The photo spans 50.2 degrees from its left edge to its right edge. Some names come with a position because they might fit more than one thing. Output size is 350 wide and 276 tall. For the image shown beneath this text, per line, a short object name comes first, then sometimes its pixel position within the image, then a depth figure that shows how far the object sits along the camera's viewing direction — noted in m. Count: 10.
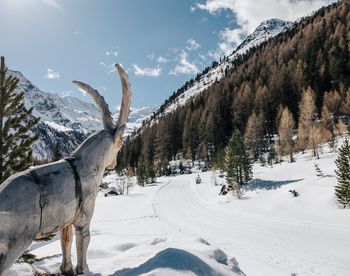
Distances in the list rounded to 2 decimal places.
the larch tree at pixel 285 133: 62.85
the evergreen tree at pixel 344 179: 26.73
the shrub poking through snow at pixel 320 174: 36.42
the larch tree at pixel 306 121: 61.06
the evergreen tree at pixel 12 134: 8.80
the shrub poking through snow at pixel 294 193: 32.94
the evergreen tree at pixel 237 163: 44.84
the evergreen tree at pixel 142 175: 84.25
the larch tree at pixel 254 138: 82.75
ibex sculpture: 3.82
